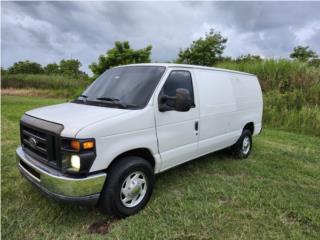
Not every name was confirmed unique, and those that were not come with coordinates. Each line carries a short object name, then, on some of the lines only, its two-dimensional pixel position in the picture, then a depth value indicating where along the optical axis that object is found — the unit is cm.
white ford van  257
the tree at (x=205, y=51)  2084
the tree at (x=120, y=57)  1908
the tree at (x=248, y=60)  1319
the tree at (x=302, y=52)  2545
